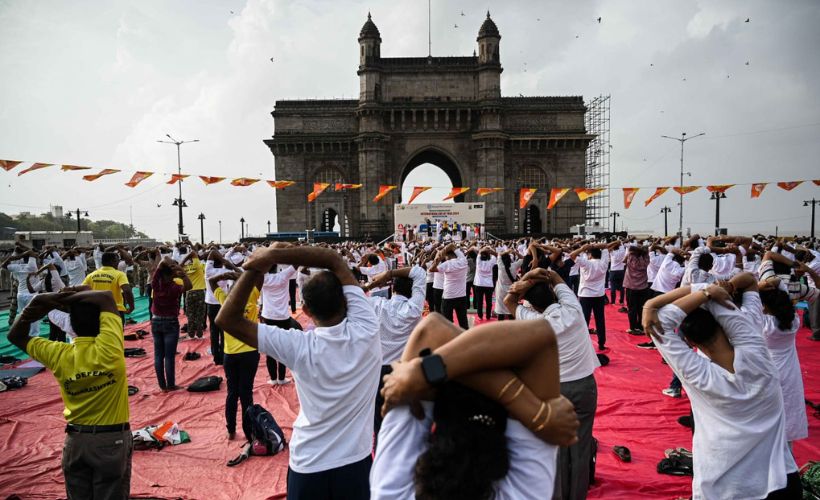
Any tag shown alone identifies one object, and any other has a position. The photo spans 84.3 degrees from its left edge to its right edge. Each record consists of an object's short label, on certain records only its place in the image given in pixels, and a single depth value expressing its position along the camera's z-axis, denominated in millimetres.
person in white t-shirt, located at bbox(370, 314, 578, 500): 1320
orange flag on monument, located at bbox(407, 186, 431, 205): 28811
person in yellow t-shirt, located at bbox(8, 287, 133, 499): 2998
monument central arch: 40094
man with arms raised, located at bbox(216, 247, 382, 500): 2316
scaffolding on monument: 48250
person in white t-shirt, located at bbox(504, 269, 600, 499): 3467
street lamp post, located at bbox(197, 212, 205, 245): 42812
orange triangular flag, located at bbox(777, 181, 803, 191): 22125
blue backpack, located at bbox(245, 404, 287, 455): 5176
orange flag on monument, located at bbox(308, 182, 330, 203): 26953
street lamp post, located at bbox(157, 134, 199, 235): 34250
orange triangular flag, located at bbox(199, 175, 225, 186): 22958
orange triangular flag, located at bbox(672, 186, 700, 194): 24795
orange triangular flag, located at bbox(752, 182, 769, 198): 23588
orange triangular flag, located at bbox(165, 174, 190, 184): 21781
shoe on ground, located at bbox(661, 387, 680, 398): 6608
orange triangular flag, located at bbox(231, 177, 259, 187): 23541
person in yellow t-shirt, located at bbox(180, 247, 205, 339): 9820
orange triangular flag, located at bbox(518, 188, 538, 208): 23250
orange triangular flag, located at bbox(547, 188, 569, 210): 24341
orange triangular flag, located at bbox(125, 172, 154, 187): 19688
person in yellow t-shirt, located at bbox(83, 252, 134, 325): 6816
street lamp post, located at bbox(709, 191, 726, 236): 30572
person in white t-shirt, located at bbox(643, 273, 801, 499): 2424
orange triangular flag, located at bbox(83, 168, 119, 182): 19088
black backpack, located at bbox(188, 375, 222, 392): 7422
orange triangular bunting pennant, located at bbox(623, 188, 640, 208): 23050
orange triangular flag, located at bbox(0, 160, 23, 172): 16031
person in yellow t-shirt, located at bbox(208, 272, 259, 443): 5234
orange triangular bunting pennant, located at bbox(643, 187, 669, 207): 22766
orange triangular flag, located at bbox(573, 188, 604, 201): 23562
